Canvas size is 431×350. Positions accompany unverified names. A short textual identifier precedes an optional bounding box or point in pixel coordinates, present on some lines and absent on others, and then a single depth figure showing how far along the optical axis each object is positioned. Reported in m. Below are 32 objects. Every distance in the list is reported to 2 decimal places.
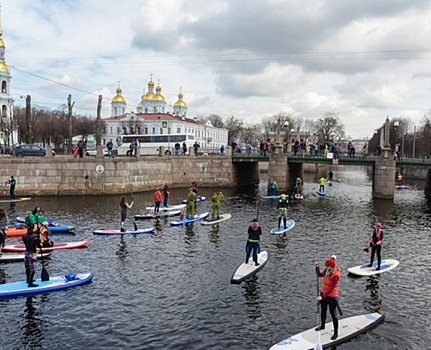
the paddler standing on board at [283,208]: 23.19
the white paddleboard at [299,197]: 36.91
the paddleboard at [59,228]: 21.59
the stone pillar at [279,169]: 43.75
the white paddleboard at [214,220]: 24.36
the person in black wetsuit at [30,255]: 13.09
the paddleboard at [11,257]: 16.25
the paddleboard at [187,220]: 24.03
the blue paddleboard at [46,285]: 12.65
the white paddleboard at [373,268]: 15.39
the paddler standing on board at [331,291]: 10.01
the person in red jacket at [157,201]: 27.28
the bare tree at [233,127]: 127.93
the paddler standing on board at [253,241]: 15.16
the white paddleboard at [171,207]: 29.11
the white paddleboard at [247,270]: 14.23
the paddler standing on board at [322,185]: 39.84
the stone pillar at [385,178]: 37.66
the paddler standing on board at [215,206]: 25.00
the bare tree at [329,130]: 106.88
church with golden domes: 97.00
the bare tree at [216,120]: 142.62
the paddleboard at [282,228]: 22.33
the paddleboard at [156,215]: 25.95
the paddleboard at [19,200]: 30.22
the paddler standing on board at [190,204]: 24.61
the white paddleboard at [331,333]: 9.74
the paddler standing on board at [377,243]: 15.60
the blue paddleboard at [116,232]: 21.14
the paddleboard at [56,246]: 17.50
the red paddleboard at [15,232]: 20.86
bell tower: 78.38
